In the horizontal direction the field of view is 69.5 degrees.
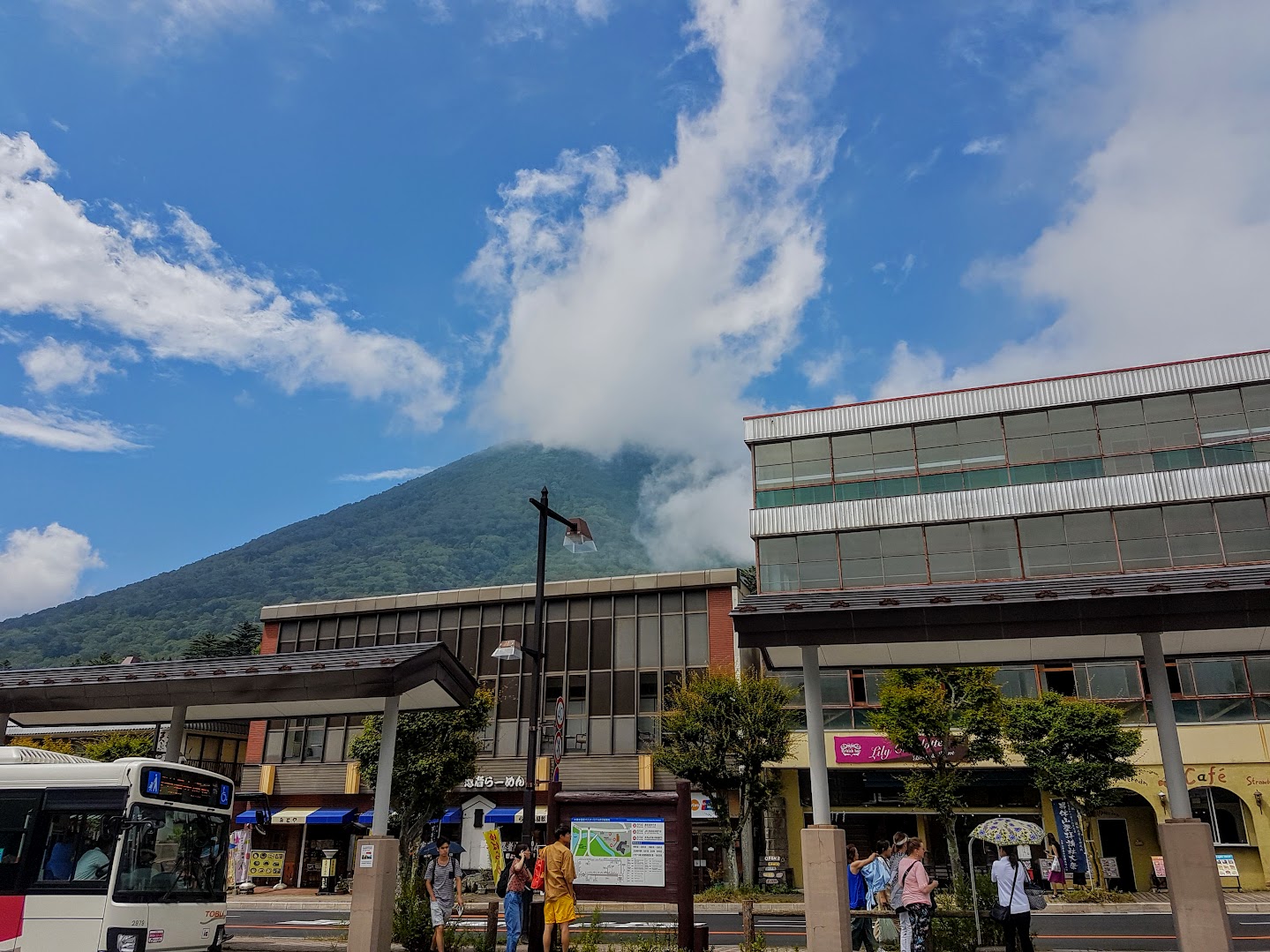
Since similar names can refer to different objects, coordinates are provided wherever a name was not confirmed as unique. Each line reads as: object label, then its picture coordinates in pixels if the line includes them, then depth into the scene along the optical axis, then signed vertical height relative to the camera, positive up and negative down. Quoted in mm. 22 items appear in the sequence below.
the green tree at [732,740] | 29281 +2981
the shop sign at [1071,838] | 30453 +71
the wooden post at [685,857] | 12641 -232
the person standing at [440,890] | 13883 -753
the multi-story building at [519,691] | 37188 +5744
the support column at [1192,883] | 10641 -459
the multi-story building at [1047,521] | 31094 +11436
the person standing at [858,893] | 13224 -752
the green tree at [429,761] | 30688 +2452
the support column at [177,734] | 17320 +1868
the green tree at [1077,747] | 27609 +2668
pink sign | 33281 +3034
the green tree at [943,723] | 28109 +3357
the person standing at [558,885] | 11523 -548
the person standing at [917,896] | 11516 -649
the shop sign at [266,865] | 38406 -1068
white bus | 12047 -299
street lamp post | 14297 +3138
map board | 12977 -181
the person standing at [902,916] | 11516 -897
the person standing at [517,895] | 13219 -769
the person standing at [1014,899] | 11883 -717
